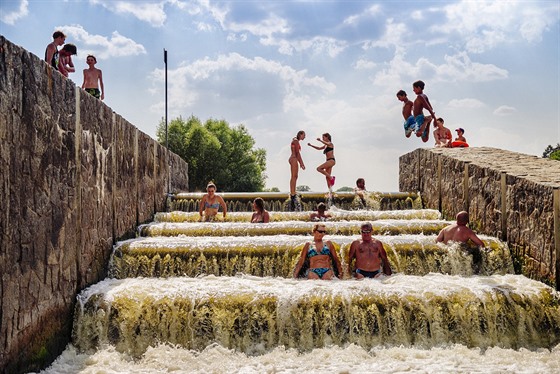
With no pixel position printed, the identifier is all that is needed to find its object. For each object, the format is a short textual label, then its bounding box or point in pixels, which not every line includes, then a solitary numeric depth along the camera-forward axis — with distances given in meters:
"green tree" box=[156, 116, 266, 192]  29.97
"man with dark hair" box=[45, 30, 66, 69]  7.98
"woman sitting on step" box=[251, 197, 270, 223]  9.04
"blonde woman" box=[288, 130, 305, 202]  10.81
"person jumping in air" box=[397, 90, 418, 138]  11.04
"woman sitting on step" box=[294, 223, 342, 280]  6.71
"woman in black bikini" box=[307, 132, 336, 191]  11.13
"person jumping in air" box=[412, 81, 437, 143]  10.77
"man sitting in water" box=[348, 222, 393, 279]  6.78
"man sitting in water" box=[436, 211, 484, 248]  7.28
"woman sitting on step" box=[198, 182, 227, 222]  9.68
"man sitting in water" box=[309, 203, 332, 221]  9.28
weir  5.44
